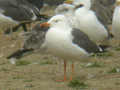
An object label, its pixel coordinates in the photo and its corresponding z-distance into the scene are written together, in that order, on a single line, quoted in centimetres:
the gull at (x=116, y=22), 1955
